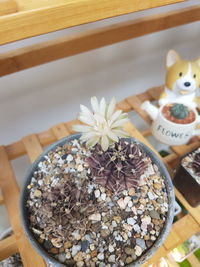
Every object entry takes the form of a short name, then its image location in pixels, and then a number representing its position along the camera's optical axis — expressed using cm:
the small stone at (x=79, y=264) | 44
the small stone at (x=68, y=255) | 45
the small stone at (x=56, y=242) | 46
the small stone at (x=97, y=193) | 51
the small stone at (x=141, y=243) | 46
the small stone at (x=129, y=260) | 44
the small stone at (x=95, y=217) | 48
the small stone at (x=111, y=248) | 46
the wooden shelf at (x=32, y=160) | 53
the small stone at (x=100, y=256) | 45
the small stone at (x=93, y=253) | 45
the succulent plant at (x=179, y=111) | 66
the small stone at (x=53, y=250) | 45
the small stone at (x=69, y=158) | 56
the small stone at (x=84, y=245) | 46
